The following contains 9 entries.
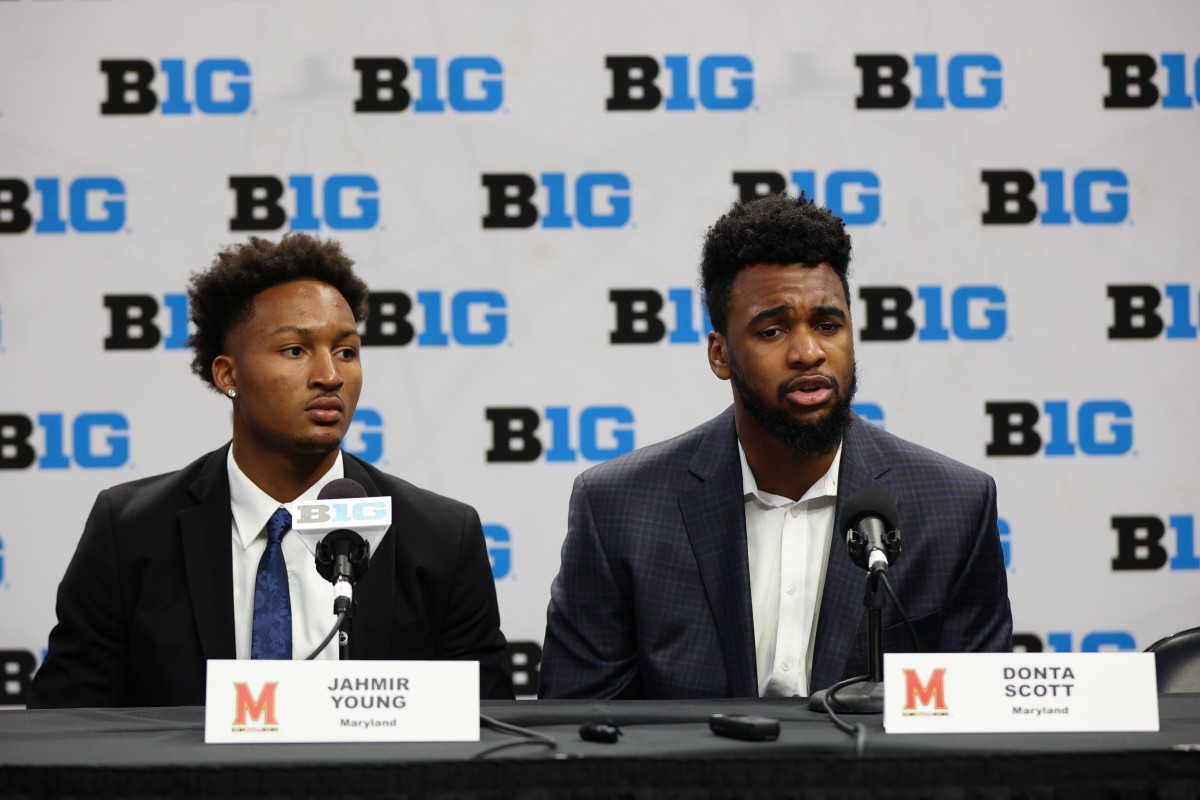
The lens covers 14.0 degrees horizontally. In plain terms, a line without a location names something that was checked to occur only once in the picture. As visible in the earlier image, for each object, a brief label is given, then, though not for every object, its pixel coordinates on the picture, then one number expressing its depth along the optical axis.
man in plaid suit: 5.54
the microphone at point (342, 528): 5.03
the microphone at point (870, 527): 5.06
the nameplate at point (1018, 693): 4.88
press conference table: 4.74
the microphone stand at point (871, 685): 5.02
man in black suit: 5.58
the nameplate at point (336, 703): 4.86
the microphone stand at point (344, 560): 5.01
